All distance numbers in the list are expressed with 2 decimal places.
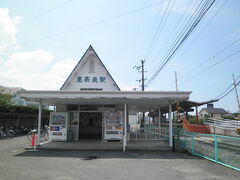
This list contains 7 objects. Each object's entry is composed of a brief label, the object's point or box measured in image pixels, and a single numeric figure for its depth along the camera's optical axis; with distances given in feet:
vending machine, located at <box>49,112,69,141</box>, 39.63
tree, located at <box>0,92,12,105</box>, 67.10
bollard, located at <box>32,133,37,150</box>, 30.86
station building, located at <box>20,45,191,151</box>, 30.78
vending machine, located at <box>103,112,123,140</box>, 39.93
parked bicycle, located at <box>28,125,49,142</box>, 44.16
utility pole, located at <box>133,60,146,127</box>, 82.65
